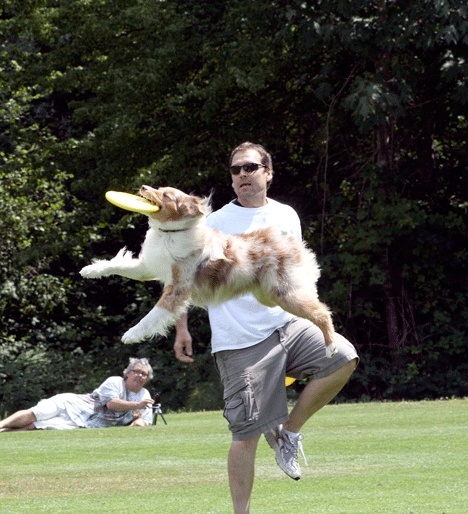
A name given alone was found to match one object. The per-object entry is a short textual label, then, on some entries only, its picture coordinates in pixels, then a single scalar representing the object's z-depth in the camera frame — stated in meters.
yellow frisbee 11.27
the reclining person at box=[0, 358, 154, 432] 30.02
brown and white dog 11.81
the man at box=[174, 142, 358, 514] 13.63
